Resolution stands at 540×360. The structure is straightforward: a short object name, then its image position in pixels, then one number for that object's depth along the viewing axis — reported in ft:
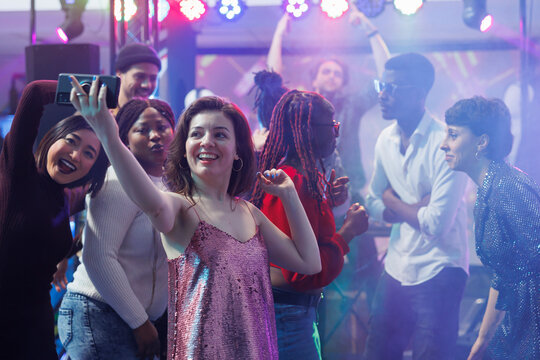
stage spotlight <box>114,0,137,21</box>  15.66
